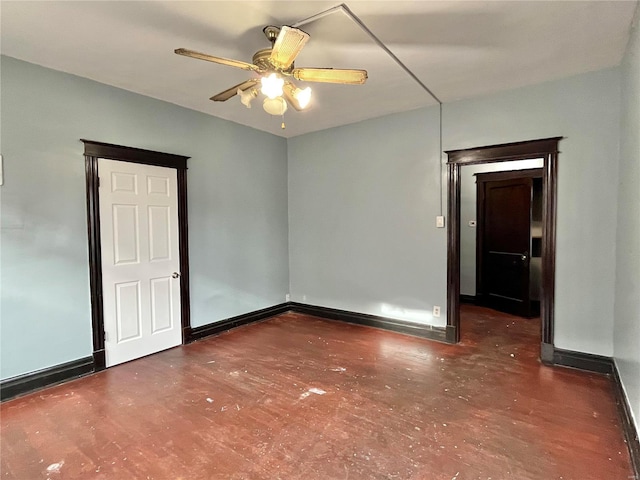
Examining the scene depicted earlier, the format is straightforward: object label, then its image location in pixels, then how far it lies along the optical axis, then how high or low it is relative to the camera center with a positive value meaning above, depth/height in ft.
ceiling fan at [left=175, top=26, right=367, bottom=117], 6.44 +3.26
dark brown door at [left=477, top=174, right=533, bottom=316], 16.24 -0.92
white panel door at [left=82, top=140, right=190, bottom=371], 10.43 -0.16
